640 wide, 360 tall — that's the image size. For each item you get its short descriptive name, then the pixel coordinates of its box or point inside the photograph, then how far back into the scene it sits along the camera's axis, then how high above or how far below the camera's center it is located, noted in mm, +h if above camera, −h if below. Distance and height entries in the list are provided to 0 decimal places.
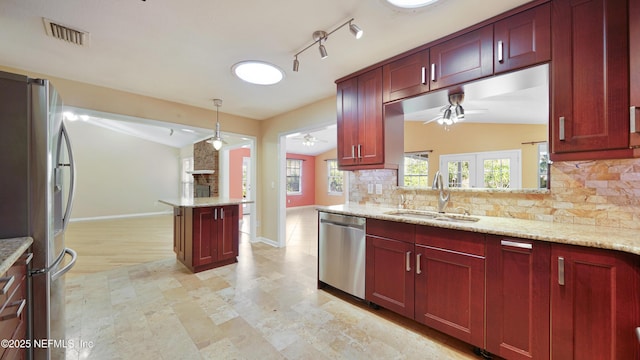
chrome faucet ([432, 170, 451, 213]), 2223 -126
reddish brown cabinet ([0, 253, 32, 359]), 903 -516
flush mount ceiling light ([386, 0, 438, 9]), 1597 +1159
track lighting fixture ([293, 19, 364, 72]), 1747 +1147
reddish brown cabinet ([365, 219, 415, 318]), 1923 -715
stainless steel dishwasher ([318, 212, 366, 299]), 2268 -717
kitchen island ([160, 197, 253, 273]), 3109 -707
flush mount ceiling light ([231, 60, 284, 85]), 2520 +1173
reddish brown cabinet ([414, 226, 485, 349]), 1604 -715
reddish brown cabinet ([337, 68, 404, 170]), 2447 +541
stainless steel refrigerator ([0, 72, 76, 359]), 1152 +2
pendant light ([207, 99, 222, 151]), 3670 +637
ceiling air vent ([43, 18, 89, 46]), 1866 +1162
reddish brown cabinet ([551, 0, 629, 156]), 1362 +604
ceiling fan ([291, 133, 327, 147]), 7120 +1195
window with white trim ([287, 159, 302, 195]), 9844 +130
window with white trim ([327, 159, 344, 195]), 9688 +9
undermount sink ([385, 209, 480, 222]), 2039 -322
